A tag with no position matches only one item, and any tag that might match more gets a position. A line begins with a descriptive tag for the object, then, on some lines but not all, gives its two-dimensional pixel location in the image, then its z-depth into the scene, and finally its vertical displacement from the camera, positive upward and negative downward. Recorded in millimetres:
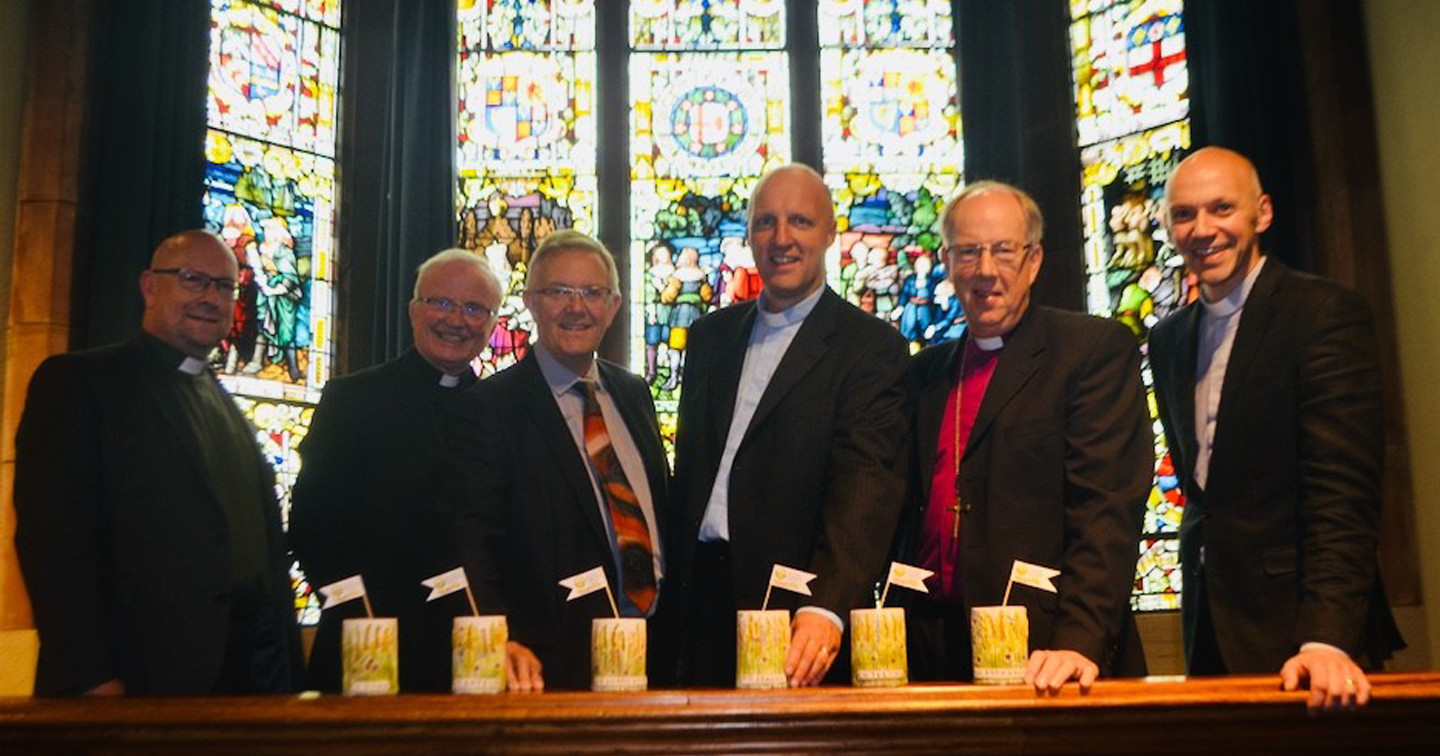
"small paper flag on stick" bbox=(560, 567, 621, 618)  2785 -28
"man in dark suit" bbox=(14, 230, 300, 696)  3123 +115
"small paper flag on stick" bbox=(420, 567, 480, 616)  2760 -25
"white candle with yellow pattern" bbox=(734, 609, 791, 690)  2537 -142
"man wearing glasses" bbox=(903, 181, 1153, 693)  2771 +198
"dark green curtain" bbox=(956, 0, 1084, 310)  6008 +1852
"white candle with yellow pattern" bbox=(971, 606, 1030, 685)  2471 -138
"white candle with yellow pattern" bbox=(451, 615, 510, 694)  2531 -148
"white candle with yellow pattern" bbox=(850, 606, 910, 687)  2500 -144
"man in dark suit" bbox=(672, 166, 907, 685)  2980 +250
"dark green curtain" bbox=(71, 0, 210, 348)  5090 +1473
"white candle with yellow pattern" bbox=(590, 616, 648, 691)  2537 -149
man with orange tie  3141 +185
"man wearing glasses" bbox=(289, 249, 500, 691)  3621 +237
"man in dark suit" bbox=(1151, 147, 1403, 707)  2650 +209
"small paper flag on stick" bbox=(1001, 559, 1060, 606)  2621 -25
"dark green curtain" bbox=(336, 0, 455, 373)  5992 +1678
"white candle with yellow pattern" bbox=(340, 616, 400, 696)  2516 -146
